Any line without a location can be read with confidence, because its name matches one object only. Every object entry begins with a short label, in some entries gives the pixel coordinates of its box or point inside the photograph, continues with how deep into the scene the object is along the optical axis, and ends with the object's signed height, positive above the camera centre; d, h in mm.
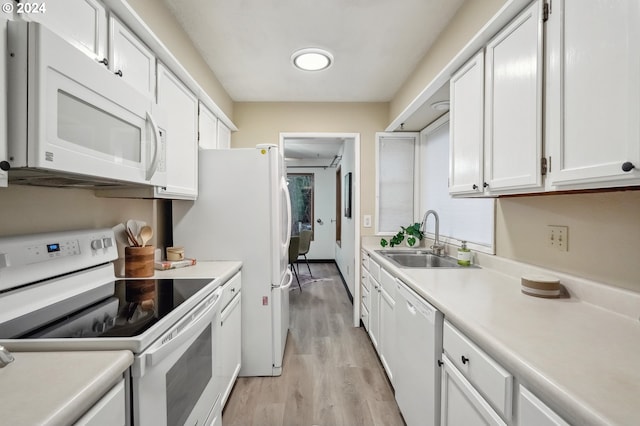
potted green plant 2779 -229
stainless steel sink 2410 -370
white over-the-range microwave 760 +292
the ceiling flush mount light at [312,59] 2203 +1197
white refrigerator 2168 -33
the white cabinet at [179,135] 1723 +499
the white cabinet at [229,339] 1676 -797
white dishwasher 1267 -715
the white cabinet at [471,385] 826 -558
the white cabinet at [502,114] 1125 +457
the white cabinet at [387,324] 1924 -780
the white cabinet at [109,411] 651 -476
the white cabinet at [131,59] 1246 +719
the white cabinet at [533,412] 661 -470
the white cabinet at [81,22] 934 +660
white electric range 861 -370
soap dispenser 1948 -286
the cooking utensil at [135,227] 1689 -88
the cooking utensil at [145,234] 1723 -131
